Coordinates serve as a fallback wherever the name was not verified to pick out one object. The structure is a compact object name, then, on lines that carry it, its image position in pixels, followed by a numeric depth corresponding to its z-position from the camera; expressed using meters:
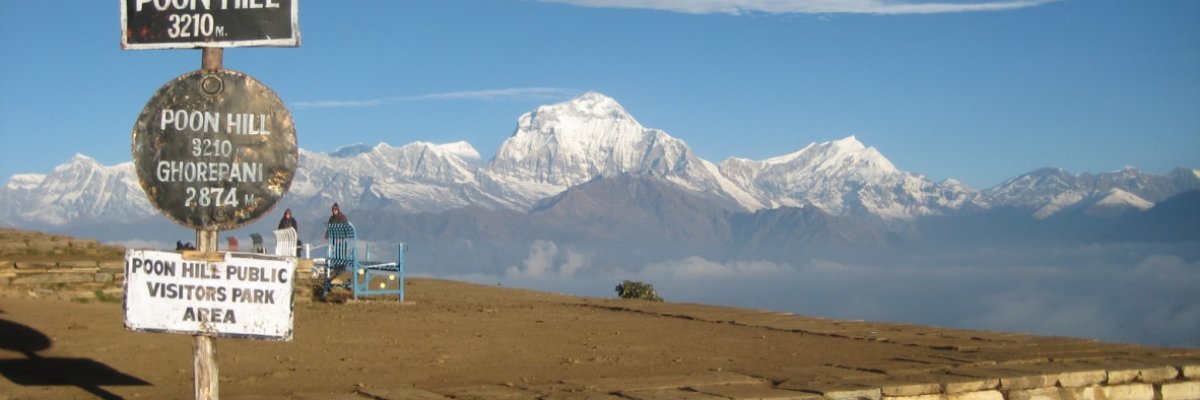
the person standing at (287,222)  24.48
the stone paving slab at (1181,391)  10.96
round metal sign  6.96
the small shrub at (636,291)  29.16
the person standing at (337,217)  21.84
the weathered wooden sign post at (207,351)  7.00
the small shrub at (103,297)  15.50
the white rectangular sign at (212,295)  6.84
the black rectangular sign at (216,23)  6.93
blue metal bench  19.48
